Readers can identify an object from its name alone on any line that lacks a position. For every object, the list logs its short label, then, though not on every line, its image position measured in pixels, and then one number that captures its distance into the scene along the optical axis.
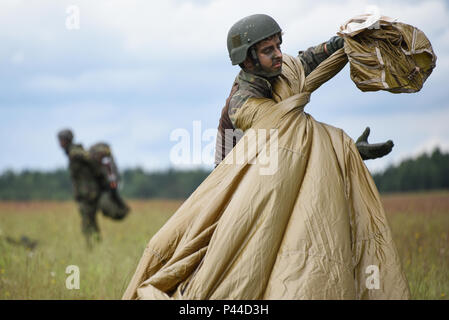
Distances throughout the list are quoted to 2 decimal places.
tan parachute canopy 6.30
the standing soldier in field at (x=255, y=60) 7.33
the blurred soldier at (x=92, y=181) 22.06
